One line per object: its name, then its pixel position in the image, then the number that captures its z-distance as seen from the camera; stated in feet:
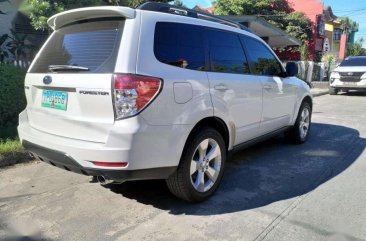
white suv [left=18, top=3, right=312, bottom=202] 10.68
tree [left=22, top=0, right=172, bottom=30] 26.91
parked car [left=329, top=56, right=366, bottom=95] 51.21
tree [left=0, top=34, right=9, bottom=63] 27.38
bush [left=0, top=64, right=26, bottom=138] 21.65
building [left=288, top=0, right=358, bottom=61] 107.47
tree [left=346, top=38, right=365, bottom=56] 152.97
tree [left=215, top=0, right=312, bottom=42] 96.22
